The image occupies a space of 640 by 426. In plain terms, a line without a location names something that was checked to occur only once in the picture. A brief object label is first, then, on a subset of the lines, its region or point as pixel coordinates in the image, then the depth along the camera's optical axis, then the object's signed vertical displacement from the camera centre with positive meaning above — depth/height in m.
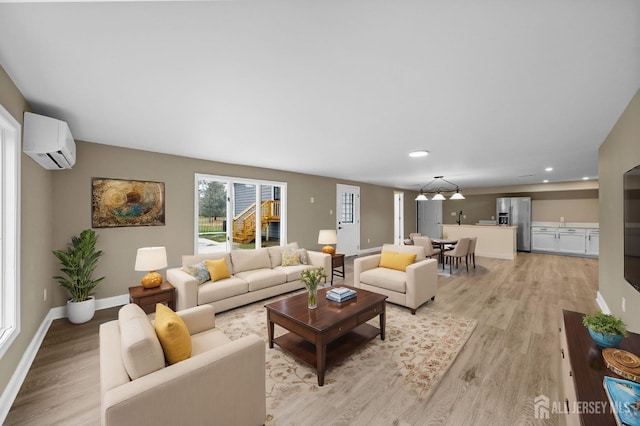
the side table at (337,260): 4.95 -0.93
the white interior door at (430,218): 10.32 -0.19
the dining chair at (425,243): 5.74 -0.67
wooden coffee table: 2.16 -1.02
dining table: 6.09 -0.71
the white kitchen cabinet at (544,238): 8.08 -0.80
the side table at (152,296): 2.95 -0.98
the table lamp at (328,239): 5.09 -0.51
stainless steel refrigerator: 8.42 -0.09
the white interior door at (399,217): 9.77 -0.17
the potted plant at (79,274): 3.16 -0.78
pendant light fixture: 6.90 +0.92
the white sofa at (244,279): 3.21 -0.96
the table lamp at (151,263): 3.02 -0.60
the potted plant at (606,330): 1.49 -0.68
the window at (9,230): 2.05 -0.14
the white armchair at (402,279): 3.42 -0.94
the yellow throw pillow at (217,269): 3.59 -0.80
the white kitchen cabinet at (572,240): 7.59 -0.82
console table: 1.12 -0.84
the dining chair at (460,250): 5.71 -0.82
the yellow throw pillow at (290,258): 4.49 -0.79
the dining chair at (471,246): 5.99 -0.78
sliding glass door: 4.70 +0.00
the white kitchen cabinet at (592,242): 7.38 -0.82
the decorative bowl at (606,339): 1.49 -0.74
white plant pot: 3.15 -1.22
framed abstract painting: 3.60 +0.15
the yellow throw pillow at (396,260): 3.82 -0.72
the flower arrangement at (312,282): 2.49 -0.67
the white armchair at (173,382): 1.17 -0.85
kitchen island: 7.31 -0.74
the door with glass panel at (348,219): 7.32 -0.17
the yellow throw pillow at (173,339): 1.48 -0.74
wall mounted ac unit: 2.28 +0.69
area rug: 1.91 -1.38
